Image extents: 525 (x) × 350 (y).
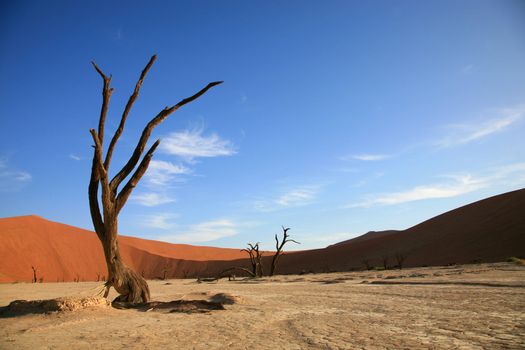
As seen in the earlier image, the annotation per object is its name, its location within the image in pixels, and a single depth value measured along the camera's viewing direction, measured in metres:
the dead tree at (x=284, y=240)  26.93
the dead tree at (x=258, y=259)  26.41
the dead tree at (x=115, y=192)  6.88
